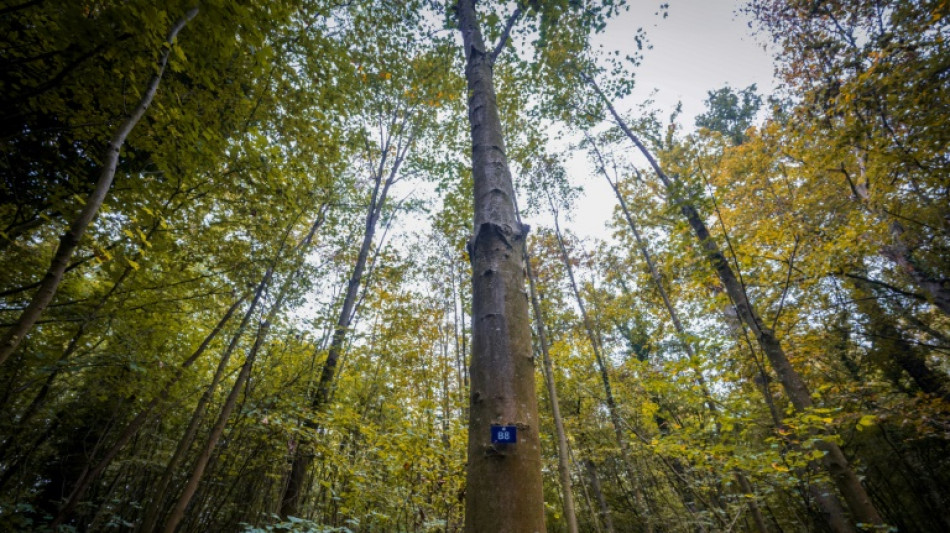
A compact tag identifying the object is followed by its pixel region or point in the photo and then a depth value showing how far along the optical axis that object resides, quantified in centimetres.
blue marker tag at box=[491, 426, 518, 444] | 113
